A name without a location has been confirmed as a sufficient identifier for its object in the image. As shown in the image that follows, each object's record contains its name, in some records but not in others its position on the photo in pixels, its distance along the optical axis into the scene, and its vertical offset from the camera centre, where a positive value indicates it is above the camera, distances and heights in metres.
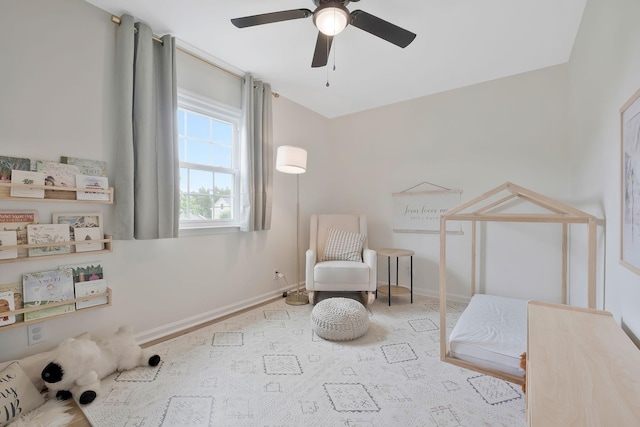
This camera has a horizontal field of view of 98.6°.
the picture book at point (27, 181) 1.57 +0.17
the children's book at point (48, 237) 1.63 -0.16
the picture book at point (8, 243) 1.52 -0.18
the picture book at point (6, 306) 1.52 -0.53
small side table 3.06 -0.73
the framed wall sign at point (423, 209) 3.17 +0.04
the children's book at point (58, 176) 1.68 +0.22
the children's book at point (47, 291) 1.62 -0.49
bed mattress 1.70 -0.83
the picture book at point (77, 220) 1.75 -0.06
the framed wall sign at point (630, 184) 1.09 +0.12
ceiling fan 1.58 +1.14
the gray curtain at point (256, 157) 2.82 +0.57
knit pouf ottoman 2.16 -0.88
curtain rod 1.94 +1.38
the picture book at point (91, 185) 1.80 +0.17
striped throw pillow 3.18 -0.41
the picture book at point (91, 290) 1.80 -0.53
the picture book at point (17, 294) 1.57 -0.49
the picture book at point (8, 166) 1.54 +0.25
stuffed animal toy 1.47 -0.91
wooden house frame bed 1.52 -0.11
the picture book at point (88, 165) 1.78 +0.31
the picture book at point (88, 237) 1.80 -0.18
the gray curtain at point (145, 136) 1.95 +0.56
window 2.50 +0.48
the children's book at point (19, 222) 1.55 -0.07
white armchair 2.88 -0.56
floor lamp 2.88 +0.51
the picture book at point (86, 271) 1.80 -0.41
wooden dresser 0.61 -0.44
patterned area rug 1.39 -1.04
